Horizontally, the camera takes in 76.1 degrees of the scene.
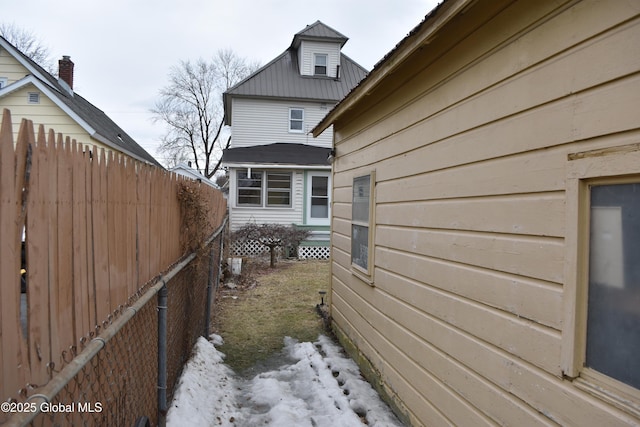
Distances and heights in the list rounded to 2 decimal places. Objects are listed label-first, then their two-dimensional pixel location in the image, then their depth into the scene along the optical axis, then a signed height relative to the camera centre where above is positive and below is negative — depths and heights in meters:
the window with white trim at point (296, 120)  17.28 +3.70
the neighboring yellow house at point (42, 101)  11.71 +2.97
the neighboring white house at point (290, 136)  15.19 +2.96
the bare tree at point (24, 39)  25.25 +10.23
